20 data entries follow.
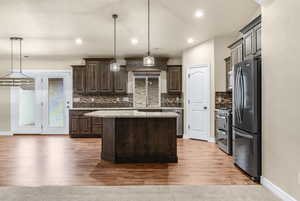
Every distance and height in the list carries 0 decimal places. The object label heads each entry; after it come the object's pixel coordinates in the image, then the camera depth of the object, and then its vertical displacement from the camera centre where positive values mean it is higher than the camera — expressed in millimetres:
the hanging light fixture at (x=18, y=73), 7684 +1029
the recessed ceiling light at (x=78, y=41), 5943 +1673
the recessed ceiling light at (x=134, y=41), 5974 +1677
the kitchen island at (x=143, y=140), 4105 -672
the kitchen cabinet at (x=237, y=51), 4366 +1053
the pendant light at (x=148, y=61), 3939 +736
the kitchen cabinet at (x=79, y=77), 7523 +866
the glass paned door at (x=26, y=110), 7824 -241
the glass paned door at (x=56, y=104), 7836 -35
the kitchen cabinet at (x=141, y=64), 7543 +1305
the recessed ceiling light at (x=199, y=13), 4512 +1823
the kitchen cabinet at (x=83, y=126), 7152 -731
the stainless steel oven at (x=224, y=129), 4742 -592
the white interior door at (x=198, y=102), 6297 +25
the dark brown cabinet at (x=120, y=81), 7613 +739
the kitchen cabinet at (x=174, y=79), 7457 +789
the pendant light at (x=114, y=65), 4605 +774
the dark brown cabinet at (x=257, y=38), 3461 +1005
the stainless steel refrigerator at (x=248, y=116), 3195 -191
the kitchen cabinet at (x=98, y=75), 7508 +930
